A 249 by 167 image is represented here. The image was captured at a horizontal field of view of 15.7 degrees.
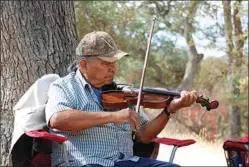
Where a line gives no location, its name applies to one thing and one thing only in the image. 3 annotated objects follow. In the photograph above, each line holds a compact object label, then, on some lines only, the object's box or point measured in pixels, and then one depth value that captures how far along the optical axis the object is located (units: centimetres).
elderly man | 421
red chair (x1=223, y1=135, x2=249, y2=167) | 518
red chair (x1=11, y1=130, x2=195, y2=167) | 420
